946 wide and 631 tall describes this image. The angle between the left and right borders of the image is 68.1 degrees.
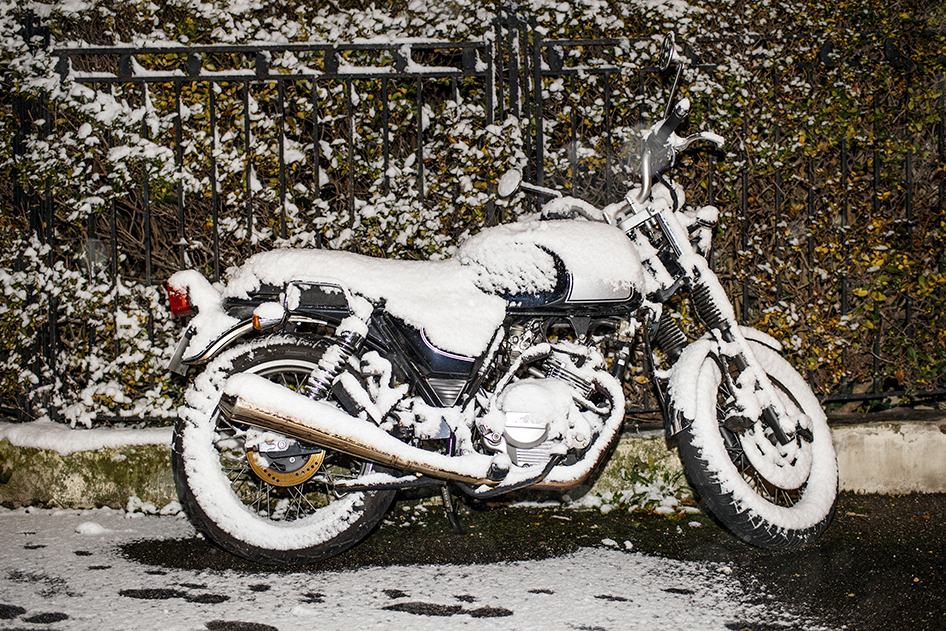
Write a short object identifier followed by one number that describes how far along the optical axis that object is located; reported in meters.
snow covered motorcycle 2.62
